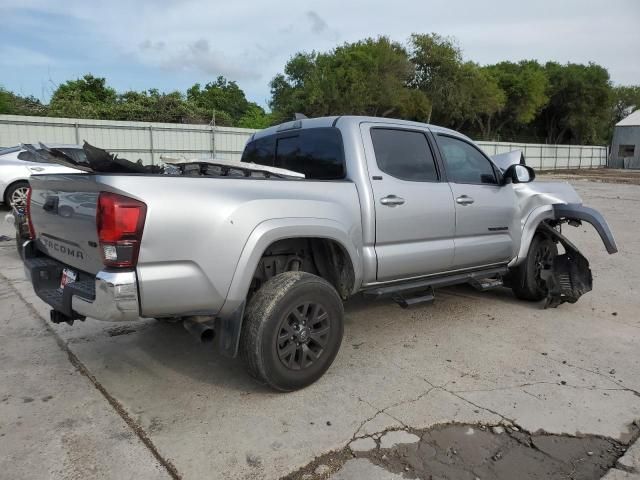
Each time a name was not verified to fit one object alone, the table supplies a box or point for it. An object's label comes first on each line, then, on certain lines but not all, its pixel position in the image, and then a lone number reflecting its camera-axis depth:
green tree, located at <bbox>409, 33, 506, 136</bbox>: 38.88
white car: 10.59
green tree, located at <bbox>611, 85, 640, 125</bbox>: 70.50
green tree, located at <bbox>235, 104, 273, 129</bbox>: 34.71
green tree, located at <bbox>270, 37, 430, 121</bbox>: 33.81
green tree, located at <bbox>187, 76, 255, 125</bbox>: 44.00
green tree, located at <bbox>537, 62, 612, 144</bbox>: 50.28
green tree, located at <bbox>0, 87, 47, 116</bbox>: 22.44
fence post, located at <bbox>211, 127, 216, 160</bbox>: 19.59
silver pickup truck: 2.94
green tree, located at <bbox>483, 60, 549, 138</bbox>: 45.28
